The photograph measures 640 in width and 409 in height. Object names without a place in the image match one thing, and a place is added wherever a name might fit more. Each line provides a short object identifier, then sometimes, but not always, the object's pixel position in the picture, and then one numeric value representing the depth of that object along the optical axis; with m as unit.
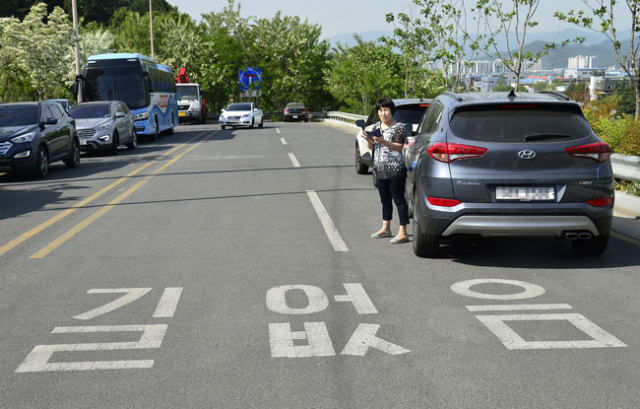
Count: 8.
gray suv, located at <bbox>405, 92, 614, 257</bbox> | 7.04
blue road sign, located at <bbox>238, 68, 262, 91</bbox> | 77.00
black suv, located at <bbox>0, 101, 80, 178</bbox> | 15.59
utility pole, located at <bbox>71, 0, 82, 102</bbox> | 31.71
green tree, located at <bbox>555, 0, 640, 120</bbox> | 16.91
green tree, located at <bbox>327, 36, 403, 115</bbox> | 49.62
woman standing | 8.45
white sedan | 41.47
